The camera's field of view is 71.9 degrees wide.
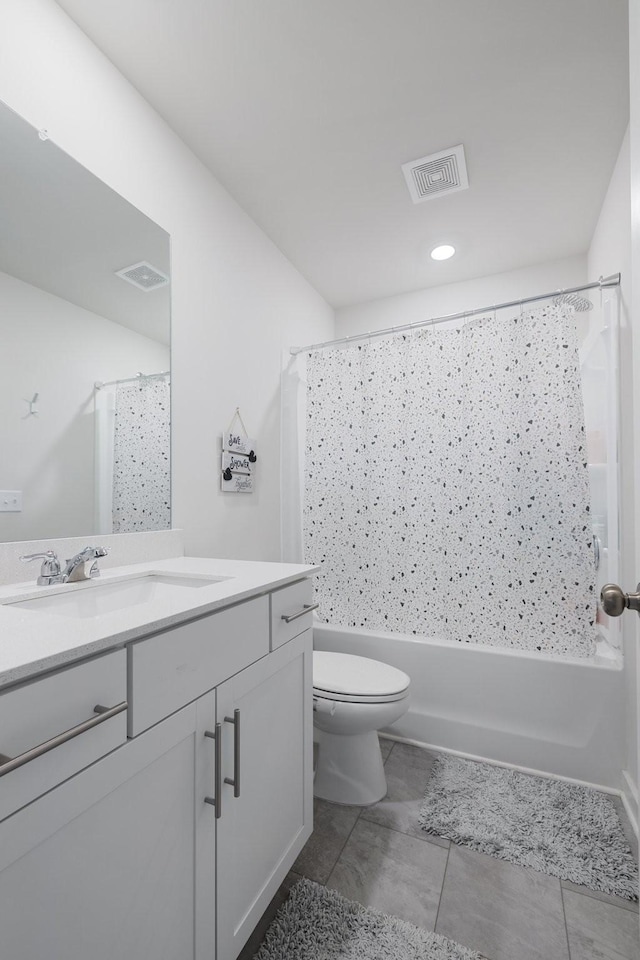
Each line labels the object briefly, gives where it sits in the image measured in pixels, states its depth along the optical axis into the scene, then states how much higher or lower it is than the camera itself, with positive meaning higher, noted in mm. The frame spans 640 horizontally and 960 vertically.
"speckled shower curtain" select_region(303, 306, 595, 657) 1835 +18
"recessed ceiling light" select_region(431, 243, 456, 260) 2417 +1324
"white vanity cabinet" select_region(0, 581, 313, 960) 567 -531
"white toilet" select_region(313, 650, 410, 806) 1543 -828
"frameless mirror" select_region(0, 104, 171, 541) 1134 +414
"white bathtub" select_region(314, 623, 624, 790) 1712 -907
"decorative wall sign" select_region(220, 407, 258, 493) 1924 +141
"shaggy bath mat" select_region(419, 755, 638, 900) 1316 -1132
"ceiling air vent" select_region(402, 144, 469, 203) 1805 +1351
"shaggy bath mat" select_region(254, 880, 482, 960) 1062 -1116
